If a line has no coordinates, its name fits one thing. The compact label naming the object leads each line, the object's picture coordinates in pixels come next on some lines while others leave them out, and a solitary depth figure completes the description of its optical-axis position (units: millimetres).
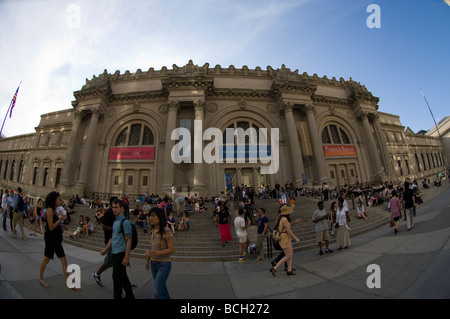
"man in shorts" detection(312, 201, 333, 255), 6207
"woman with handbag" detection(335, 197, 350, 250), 6345
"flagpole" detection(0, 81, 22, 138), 14070
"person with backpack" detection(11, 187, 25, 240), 6996
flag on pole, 13879
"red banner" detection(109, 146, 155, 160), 19812
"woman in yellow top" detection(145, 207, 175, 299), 2777
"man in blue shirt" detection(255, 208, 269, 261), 5840
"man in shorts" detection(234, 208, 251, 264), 6164
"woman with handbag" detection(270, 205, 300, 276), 4348
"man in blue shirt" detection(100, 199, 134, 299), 2952
